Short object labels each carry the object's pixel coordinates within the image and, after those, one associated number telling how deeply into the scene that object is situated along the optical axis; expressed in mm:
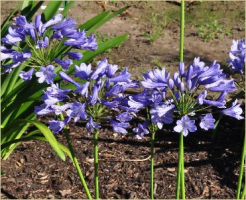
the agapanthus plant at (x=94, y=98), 2266
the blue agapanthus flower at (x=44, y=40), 2467
